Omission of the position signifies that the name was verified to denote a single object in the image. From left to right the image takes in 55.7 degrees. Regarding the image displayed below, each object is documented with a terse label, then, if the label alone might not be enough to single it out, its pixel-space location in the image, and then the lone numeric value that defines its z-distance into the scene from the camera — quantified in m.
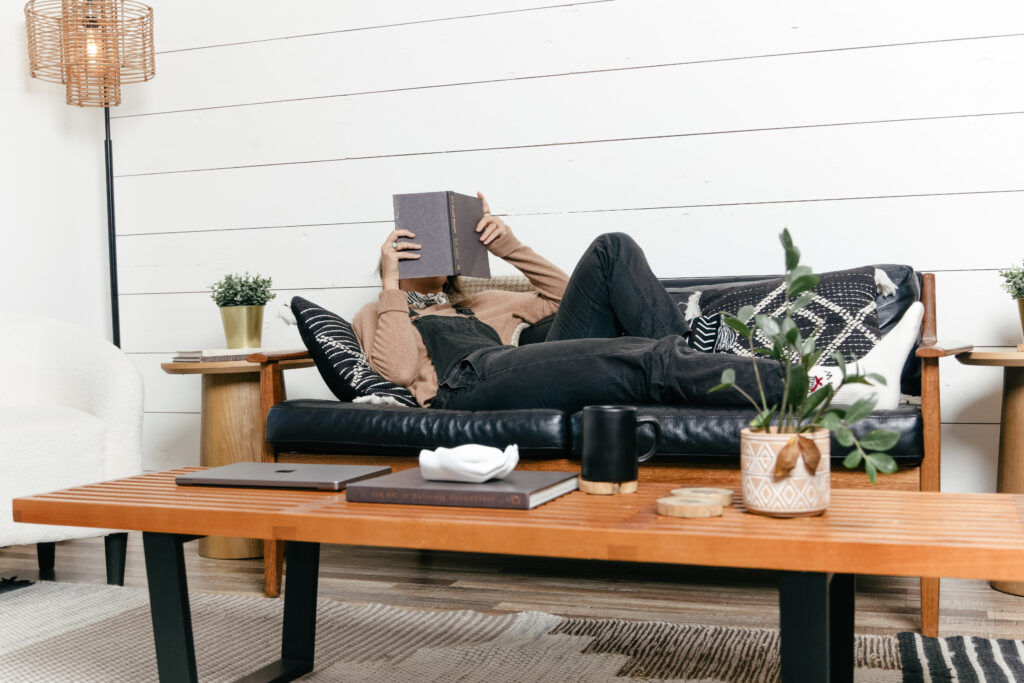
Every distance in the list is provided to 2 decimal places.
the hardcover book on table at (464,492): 1.22
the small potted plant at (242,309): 2.92
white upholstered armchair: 2.28
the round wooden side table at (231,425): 2.71
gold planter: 2.91
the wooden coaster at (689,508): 1.15
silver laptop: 1.42
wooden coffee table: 1.00
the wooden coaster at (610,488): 1.34
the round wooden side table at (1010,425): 2.24
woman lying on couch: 2.08
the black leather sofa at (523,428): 2.00
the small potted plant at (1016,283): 2.46
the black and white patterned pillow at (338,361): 2.48
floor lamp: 3.26
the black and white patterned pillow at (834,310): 2.30
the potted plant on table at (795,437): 1.13
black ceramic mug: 1.33
